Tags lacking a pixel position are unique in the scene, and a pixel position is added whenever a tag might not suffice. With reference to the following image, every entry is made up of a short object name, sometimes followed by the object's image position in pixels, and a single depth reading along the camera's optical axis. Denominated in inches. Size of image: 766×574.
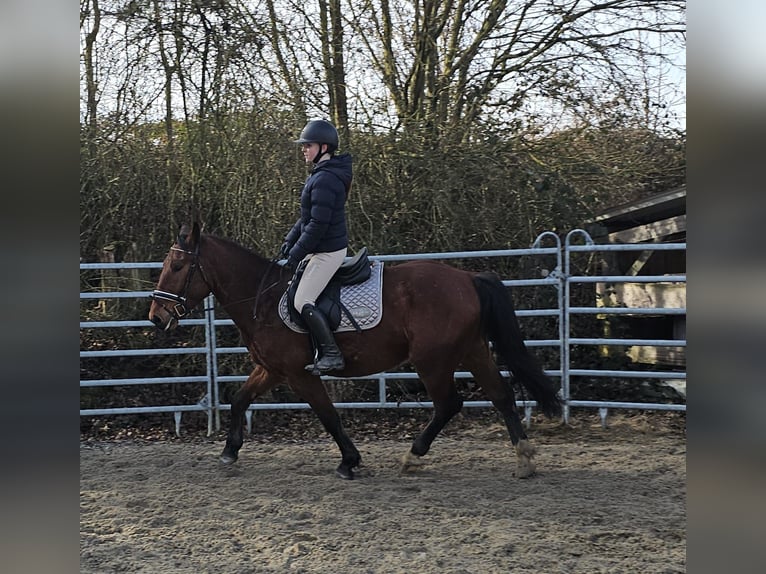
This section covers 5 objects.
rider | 191.5
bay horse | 199.0
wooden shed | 298.0
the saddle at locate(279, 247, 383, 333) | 196.5
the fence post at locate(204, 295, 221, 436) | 265.3
